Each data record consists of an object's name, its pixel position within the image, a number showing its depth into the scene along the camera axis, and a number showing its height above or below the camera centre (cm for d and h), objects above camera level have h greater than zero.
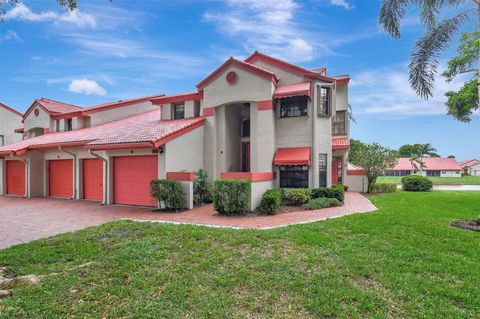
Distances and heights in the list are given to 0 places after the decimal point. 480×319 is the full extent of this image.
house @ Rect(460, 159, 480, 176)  10619 -296
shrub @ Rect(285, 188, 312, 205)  1731 -218
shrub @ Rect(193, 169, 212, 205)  1725 -174
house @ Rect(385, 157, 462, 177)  8812 -242
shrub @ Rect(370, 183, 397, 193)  2664 -263
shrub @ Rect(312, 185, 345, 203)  1769 -205
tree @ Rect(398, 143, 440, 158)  9941 +403
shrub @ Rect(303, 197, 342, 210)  1592 -249
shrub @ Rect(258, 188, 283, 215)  1451 -225
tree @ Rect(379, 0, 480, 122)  1330 +638
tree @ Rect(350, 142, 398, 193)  2523 +16
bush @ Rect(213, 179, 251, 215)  1426 -179
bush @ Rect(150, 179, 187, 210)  1535 -168
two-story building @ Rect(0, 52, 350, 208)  1777 +144
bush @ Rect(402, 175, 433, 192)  2798 -239
